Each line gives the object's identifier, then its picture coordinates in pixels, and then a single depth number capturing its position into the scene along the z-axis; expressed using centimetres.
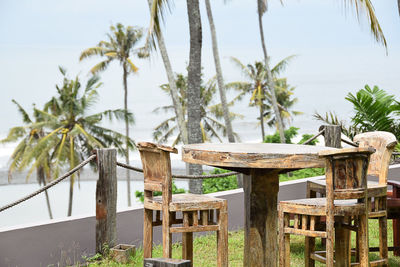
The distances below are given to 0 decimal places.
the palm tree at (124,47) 4312
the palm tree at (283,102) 4909
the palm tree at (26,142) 3506
